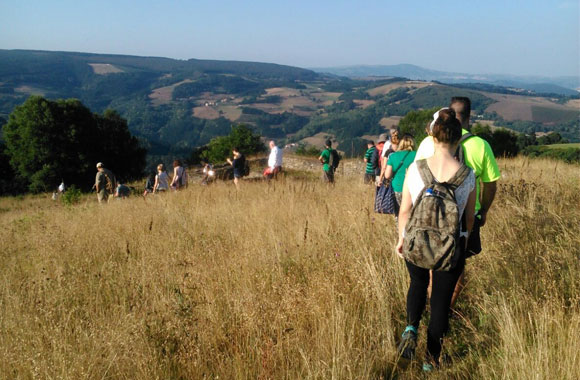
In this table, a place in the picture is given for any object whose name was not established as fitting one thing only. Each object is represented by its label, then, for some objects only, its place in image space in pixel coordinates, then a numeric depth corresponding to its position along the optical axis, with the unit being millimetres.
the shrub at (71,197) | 11945
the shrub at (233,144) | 39500
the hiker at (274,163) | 9523
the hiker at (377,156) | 6673
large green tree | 36625
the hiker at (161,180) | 10438
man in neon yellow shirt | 2484
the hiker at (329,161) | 9281
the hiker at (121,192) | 10424
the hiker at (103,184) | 10098
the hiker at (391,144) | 4500
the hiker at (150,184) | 11891
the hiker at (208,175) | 11980
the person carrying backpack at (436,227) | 1936
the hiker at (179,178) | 10188
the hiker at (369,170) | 7909
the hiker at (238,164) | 9805
